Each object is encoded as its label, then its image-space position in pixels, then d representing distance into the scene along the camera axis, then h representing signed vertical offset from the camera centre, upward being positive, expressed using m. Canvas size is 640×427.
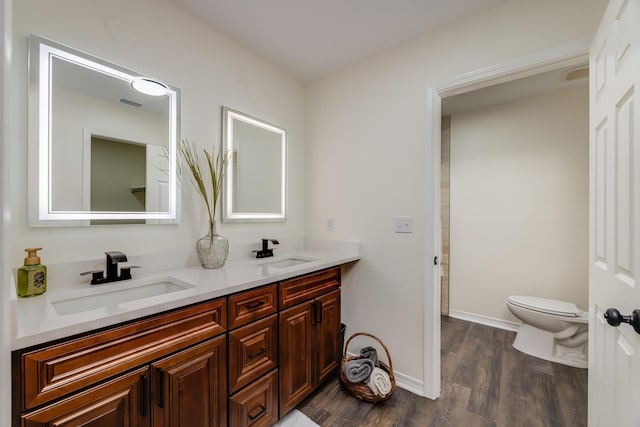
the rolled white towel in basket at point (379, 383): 1.68 -1.09
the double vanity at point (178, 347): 0.78 -0.52
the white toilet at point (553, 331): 2.12 -0.97
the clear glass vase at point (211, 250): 1.57 -0.23
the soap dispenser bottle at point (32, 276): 1.02 -0.26
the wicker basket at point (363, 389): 1.67 -1.13
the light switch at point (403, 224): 1.86 -0.08
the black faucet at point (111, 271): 1.24 -0.29
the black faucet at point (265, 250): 1.98 -0.29
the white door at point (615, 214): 0.81 +0.00
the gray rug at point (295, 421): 1.49 -1.19
